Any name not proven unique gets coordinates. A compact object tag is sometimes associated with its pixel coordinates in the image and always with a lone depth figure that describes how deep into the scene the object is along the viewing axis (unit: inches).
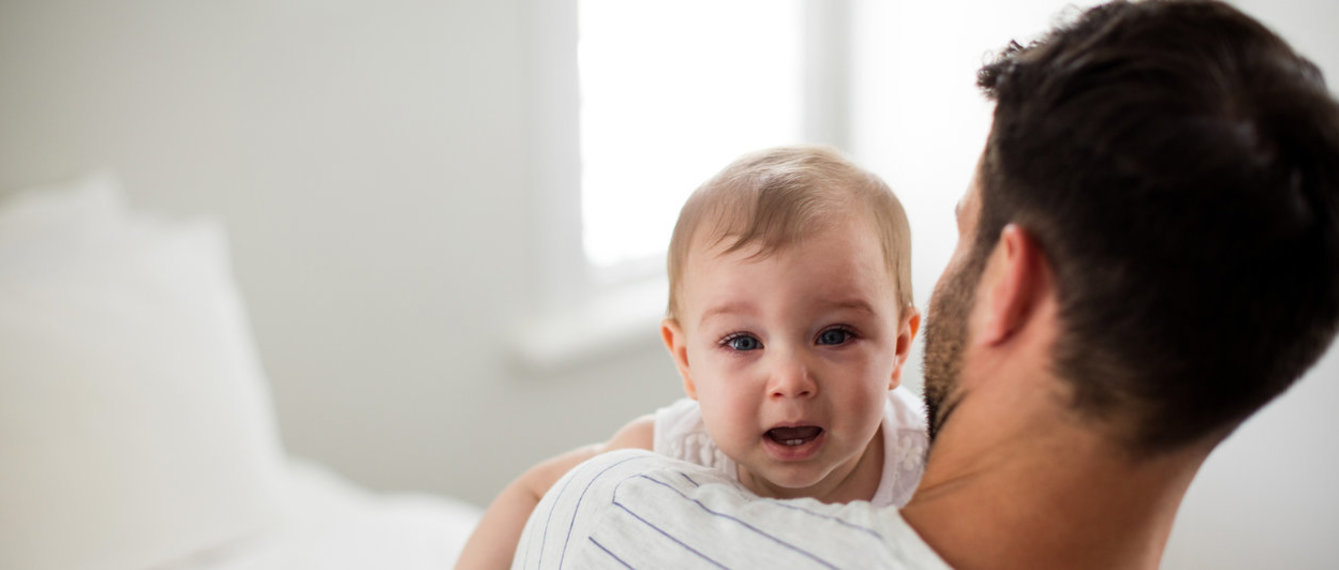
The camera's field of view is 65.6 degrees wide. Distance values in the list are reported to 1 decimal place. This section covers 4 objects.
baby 38.5
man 25.2
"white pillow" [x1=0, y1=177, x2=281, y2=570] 49.6
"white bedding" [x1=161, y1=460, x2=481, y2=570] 55.9
